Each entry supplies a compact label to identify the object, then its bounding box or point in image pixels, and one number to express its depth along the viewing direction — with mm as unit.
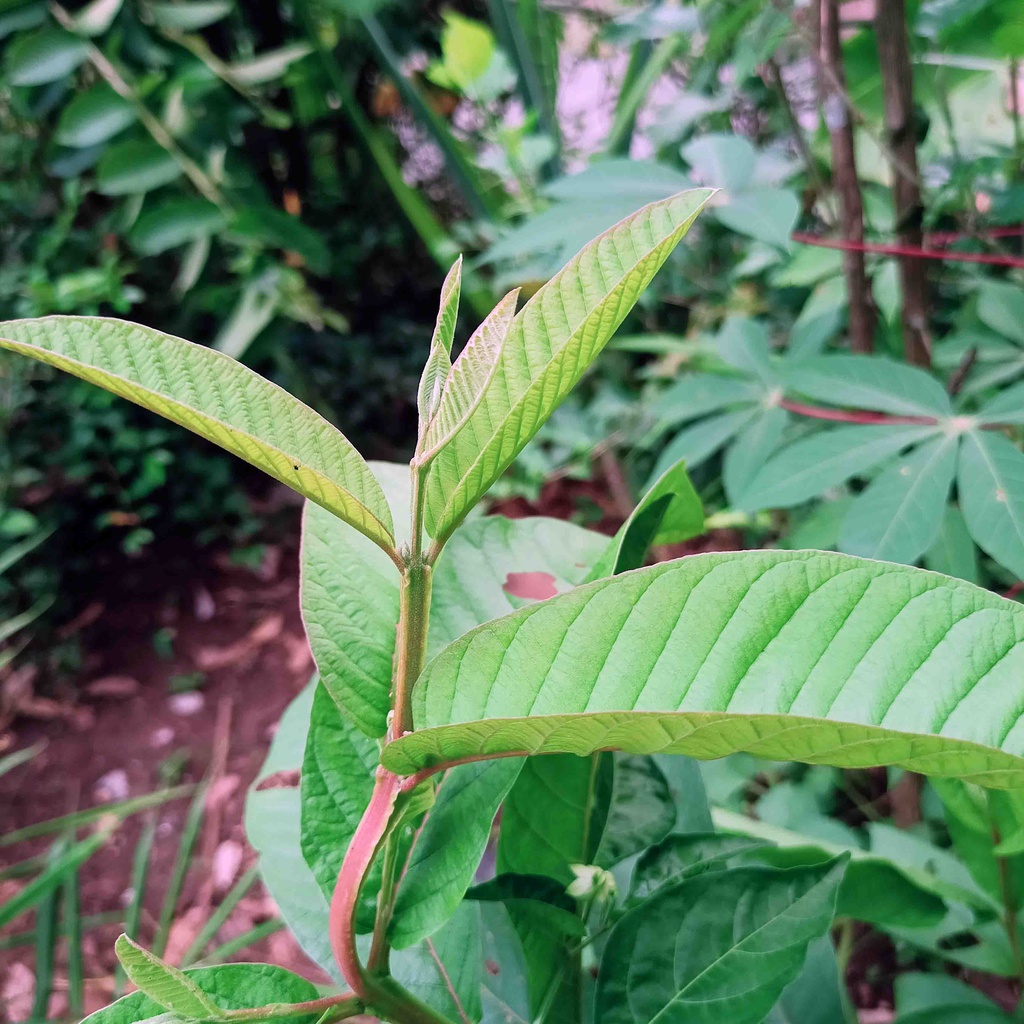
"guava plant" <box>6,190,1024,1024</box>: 202
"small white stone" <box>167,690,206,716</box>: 1594
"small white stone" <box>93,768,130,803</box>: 1449
